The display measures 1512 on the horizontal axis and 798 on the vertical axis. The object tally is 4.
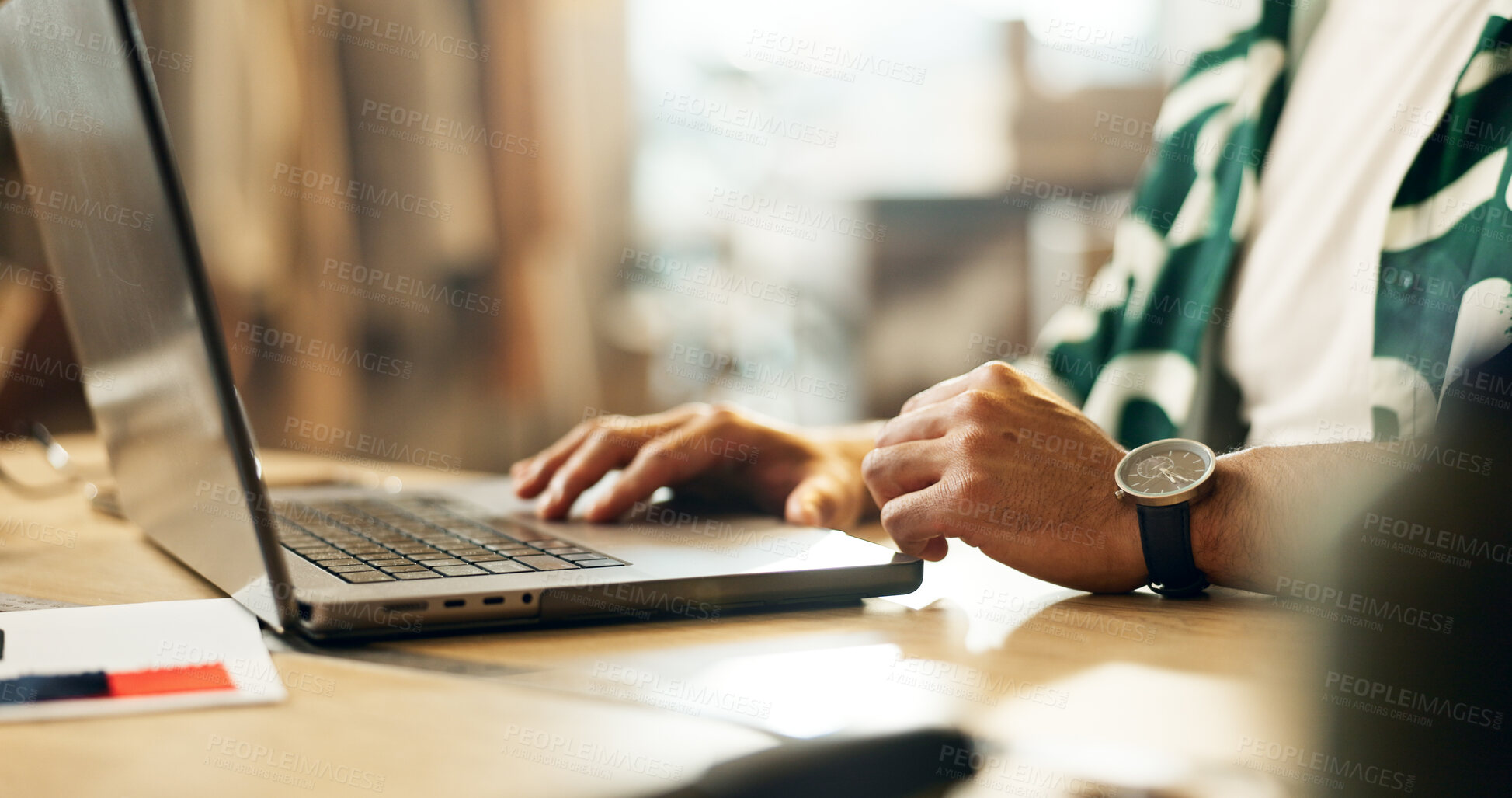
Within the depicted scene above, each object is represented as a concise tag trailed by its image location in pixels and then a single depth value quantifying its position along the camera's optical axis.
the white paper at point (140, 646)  0.42
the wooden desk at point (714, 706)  0.37
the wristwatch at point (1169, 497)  0.63
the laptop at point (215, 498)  0.50
